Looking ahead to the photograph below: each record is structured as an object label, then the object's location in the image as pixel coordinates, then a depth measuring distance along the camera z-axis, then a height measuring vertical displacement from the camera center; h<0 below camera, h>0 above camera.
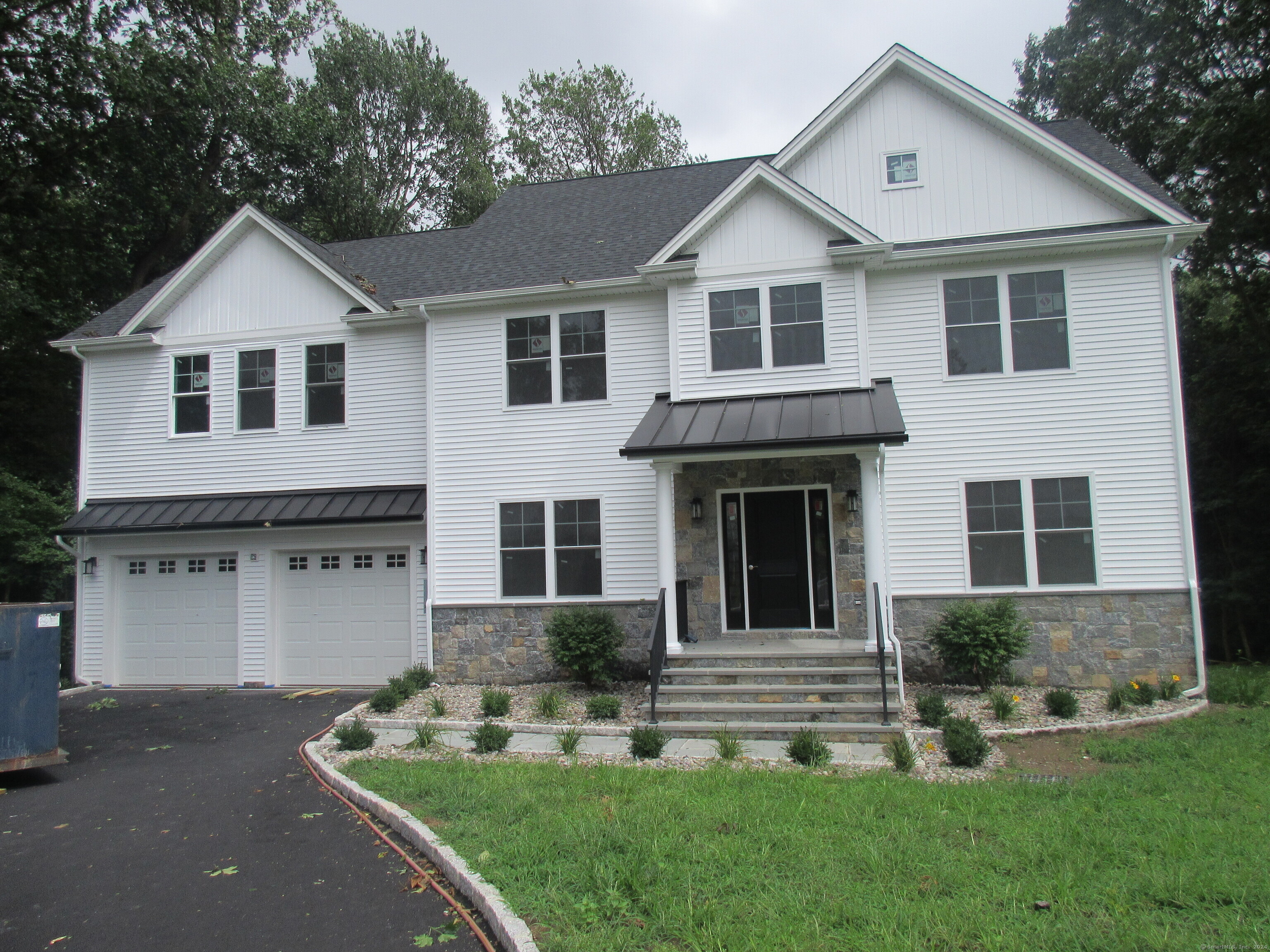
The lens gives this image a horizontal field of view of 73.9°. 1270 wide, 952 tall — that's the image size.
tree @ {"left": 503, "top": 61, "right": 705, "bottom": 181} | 30.86 +15.86
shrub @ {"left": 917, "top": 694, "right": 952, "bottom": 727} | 9.07 -1.76
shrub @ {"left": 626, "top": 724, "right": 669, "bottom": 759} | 8.11 -1.79
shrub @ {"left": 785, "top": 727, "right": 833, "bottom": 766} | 7.73 -1.84
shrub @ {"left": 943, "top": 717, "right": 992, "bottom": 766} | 7.50 -1.78
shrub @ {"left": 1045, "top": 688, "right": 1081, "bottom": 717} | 9.20 -1.75
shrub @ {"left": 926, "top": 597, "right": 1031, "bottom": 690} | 10.52 -1.15
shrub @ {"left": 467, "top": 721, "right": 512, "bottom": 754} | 8.58 -1.80
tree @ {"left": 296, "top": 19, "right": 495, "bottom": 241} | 28.73 +15.39
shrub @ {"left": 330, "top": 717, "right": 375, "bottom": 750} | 8.81 -1.79
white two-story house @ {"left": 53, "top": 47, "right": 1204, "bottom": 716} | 11.27 +1.95
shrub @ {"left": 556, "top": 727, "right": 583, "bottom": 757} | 8.17 -1.78
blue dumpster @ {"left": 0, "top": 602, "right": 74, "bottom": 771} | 8.12 -1.04
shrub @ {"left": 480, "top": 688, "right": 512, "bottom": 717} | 9.93 -1.68
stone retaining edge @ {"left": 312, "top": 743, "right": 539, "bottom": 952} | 4.36 -1.90
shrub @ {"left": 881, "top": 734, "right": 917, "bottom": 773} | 7.34 -1.82
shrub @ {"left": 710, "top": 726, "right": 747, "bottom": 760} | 7.99 -1.84
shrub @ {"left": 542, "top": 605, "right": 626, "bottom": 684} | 11.33 -1.12
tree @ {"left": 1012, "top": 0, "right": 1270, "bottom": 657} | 17.83 +7.49
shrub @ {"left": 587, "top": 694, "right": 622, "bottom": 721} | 9.74 -1.73
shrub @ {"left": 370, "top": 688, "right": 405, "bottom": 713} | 10.62 -1.72
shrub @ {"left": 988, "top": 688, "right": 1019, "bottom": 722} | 9.09 -1.75
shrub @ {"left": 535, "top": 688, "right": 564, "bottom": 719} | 9.75 -1.68
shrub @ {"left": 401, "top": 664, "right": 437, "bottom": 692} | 11.99 -1.63
